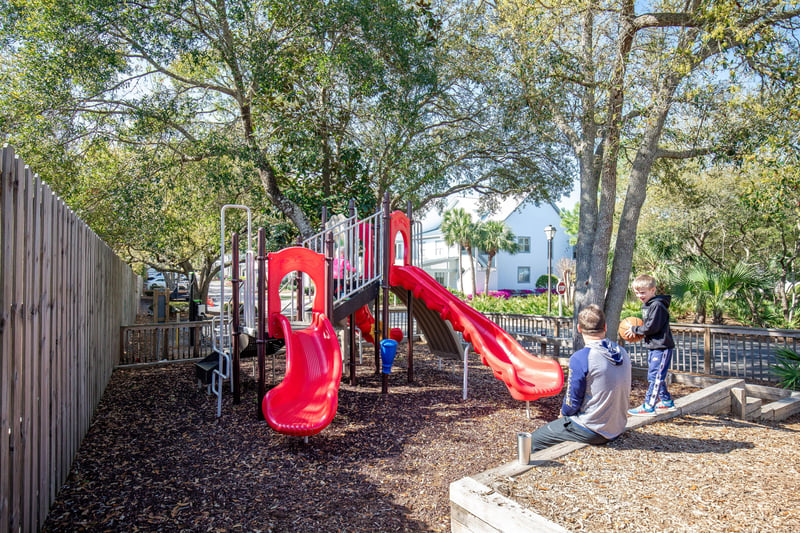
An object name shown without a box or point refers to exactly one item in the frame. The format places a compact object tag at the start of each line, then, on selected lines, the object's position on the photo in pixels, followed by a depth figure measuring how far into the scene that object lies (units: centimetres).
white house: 3828
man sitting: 381
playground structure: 551
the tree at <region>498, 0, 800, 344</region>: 679
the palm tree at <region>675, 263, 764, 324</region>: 1301
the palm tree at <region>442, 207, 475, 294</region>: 3628
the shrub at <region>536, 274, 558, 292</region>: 3651
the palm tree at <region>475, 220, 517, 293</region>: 3556
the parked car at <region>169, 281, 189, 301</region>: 2891
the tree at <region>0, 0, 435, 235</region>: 816
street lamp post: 1886
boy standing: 500
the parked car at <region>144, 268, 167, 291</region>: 3978
